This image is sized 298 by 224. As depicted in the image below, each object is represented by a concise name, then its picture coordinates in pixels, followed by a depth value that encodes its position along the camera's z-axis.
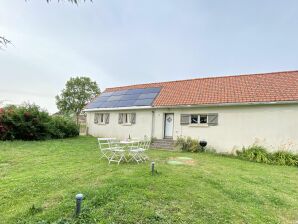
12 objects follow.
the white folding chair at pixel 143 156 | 9.09
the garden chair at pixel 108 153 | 9.91
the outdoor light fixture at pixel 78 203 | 3.82
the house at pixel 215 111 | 11.80
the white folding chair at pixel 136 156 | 8.66
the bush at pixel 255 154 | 11.08
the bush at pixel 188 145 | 13.45
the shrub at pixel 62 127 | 17.78
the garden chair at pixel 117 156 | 8.36
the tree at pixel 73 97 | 39.88
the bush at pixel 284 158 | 10.66
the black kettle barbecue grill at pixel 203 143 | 13.23
